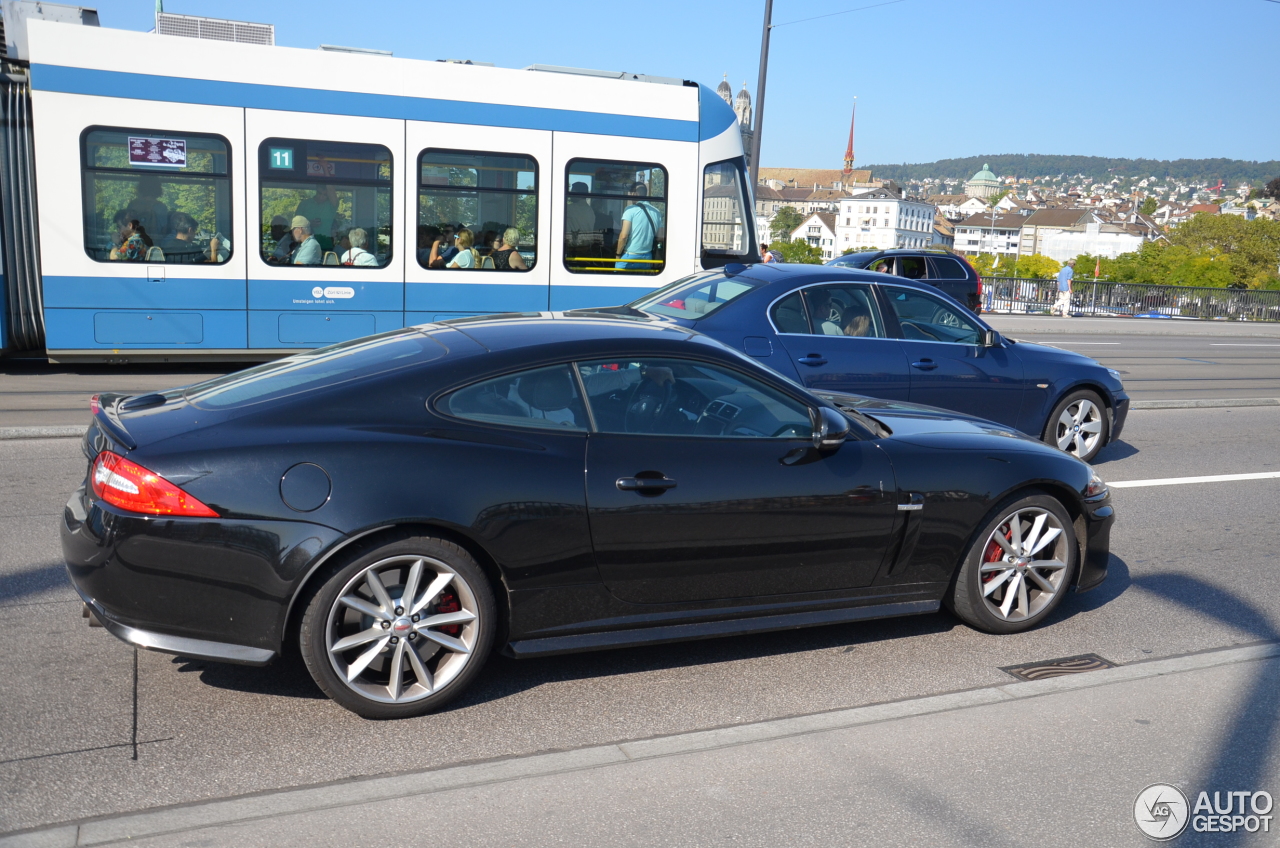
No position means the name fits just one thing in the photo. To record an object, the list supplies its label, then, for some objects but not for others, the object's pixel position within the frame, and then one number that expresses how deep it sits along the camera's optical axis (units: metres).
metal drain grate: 4.49
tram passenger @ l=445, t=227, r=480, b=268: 12.19
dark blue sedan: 7.74
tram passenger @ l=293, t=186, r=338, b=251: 11.59
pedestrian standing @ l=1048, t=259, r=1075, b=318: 31.31
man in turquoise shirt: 12.90
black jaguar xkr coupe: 3.55
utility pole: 20.08
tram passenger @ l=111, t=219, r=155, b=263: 10.99
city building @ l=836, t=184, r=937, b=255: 198.62
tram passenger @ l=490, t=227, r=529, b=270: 12.38
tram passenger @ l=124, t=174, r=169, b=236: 11.02
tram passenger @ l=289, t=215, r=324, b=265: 11.56
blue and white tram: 10.81
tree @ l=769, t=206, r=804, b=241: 194.76
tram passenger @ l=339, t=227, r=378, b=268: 11.77
